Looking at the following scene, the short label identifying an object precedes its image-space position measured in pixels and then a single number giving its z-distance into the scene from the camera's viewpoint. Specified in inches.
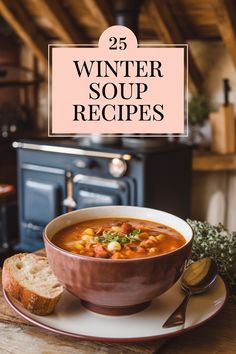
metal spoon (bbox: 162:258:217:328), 38.2
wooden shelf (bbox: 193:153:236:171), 138.5
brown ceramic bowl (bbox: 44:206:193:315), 33.2
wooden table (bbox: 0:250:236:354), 33.3
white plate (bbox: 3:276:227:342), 33.5
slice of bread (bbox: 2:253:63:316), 35.6
